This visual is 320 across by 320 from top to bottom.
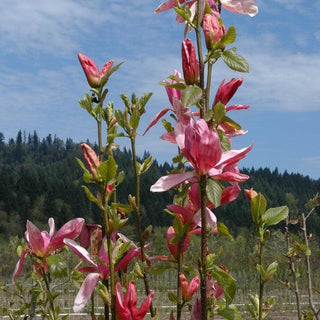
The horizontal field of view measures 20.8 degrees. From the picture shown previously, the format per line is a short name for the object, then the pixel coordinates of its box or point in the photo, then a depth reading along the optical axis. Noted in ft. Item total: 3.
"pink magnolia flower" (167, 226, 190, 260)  5.19
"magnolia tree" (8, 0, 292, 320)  4.53
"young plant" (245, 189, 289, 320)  5.10
